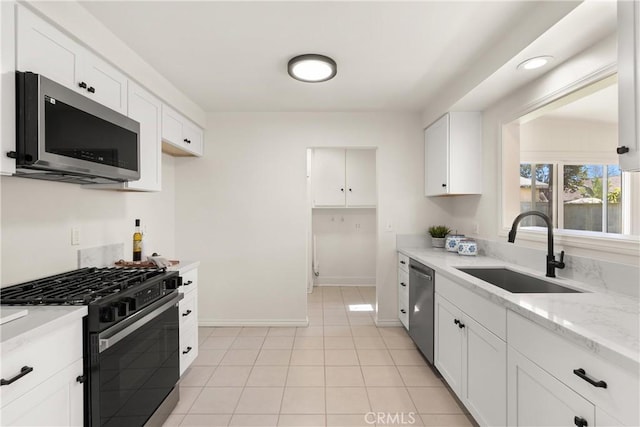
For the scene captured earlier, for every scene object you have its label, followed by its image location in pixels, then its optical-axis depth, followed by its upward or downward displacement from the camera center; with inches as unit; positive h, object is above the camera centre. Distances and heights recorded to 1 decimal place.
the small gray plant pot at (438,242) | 129.0 -12.9
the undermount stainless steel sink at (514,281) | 72.0 -18.5
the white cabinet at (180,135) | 103.3 +29.1
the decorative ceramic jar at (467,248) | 106.3 -12.8
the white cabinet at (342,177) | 195.8 +22.4
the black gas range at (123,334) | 51.8 -24.7
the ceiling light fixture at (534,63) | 71.3 +36.3
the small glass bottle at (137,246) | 93.2 -10.8
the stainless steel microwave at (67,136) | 49.8 +14.5
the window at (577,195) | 115.0 +7.0
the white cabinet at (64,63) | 52.0 +30.1
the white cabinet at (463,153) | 113.0 +22.0
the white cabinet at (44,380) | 38.8 -24.1
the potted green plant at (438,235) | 129.3 -10.0
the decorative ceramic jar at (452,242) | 114.4 -11.7
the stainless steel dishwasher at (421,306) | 96.7 -32.6
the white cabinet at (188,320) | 88.4 -33.2
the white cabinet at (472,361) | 59.8 -35.2
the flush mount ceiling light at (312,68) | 85.0 +42.2
